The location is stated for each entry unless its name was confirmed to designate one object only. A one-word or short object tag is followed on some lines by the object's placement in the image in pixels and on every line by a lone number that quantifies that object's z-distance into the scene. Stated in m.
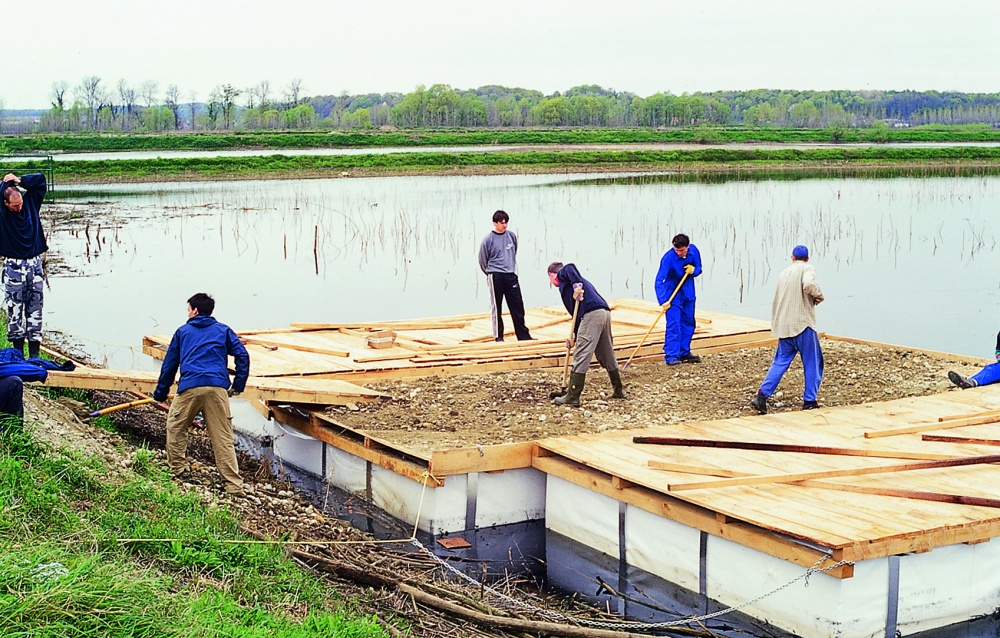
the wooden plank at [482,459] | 9.09
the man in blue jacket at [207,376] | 9.16
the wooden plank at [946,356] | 12.95
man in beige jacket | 10.79
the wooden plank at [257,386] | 10.55
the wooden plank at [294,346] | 12.94
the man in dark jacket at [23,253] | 11.16
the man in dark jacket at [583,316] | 10.58
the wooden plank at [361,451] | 9.17
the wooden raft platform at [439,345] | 12.24
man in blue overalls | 12.87
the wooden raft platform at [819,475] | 7.25
